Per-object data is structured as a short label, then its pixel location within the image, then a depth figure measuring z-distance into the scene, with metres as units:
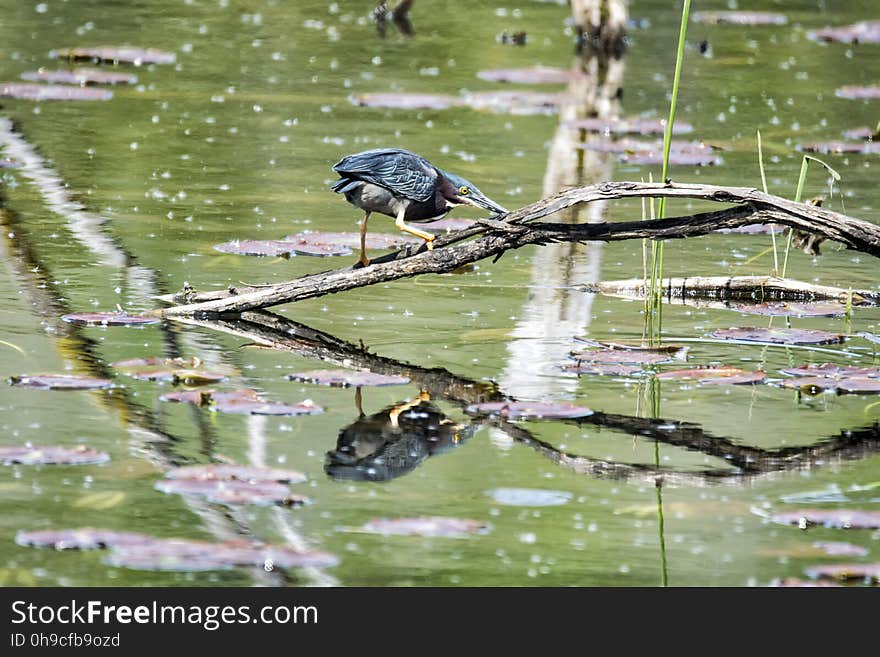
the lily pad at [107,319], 15.83
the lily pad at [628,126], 28.45
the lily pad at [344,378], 13.94
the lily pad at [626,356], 14.80
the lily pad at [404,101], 29.87
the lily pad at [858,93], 32.44
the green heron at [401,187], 15.30
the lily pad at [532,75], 34.34
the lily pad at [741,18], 44.28
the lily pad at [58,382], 13.48
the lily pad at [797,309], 17.00
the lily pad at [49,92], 29.45
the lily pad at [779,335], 15.72
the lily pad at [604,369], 14.55
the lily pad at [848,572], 10.46
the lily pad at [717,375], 14.33
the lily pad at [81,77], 31.34
